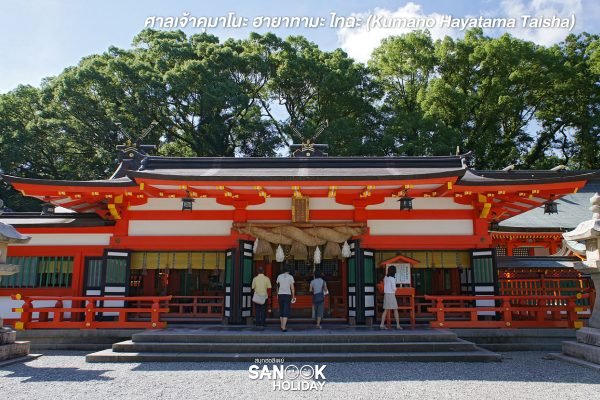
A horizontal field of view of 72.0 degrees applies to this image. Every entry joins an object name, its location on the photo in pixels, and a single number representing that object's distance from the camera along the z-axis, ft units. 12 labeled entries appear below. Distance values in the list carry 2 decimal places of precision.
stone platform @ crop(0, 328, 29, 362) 27.37
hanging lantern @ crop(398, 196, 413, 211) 35.42
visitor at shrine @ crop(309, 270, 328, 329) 33.81
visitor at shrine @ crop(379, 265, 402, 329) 33.35
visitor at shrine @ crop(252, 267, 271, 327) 34.09
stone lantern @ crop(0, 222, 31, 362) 27.63
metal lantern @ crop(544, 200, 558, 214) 37.68
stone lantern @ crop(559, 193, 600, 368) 26.98
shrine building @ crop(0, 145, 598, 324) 36.65
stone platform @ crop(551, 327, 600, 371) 26.17
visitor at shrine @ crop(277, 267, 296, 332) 32.58
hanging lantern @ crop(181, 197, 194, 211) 36.14
